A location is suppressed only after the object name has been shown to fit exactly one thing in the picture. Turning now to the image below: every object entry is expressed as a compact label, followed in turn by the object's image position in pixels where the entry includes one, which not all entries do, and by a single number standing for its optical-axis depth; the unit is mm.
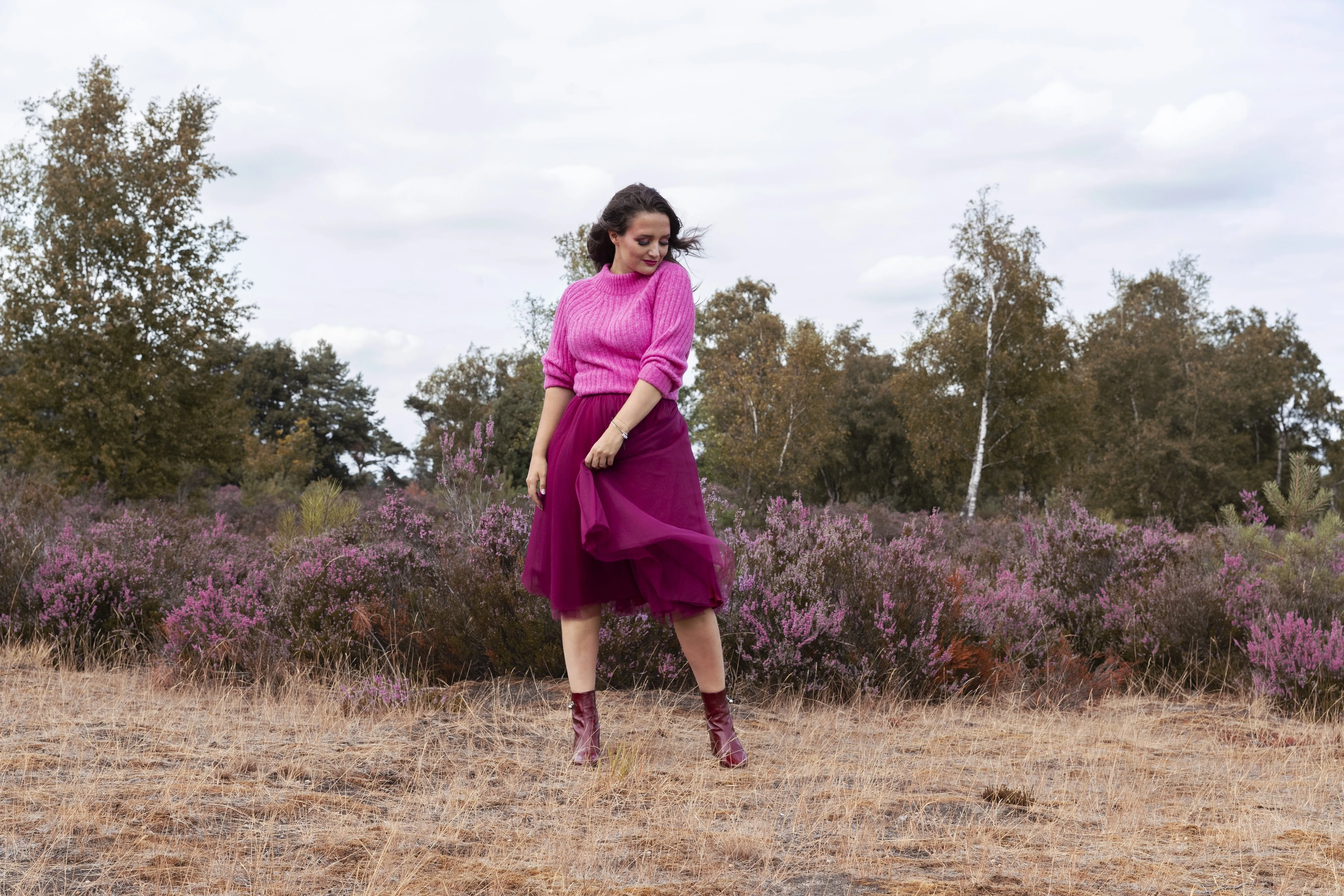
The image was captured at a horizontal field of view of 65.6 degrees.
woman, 3553
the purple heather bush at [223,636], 5238
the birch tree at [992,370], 28906
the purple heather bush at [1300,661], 5109
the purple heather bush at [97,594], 6055
